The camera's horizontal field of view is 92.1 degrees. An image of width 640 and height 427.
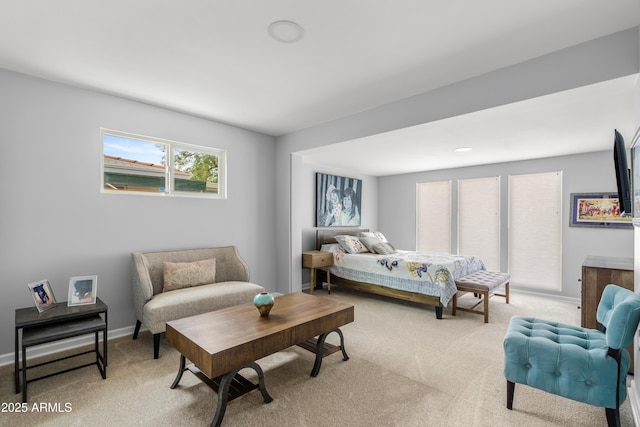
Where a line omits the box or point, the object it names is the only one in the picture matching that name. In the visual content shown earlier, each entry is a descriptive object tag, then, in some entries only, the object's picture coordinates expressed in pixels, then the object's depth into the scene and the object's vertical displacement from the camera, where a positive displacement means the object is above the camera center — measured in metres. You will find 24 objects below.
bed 3.90 -0.82
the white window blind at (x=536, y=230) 4.90 -0.24
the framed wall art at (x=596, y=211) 4.38 +0.07
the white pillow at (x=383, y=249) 5.18 -0.57
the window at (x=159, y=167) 3.28 +0.56
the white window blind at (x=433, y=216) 6.18 -0.02
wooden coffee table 1.86 -0.82
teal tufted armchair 1.68 -0.84
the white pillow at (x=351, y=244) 5.20 -0.50
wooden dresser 2.63 -0.57
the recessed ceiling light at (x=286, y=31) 2.03 +1.25
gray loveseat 2.85 -0.78
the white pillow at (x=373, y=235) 5.82 -0.38
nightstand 4.76 -0.73
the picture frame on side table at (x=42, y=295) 2.43 -0.65
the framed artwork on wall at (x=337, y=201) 5.68 +0.28
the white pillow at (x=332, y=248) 5.19 -0.57
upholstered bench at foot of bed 3.75 -0.88
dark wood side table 2.18 -0.86
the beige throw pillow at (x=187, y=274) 3.29 -0.66
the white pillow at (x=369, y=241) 5.36 -0.47
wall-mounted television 1.97 +0.26
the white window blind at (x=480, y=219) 5.52 -0.07
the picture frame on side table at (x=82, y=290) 2.62 -0.66
